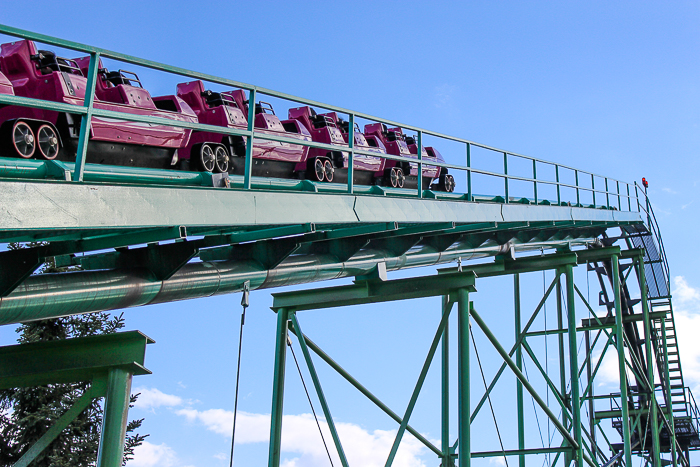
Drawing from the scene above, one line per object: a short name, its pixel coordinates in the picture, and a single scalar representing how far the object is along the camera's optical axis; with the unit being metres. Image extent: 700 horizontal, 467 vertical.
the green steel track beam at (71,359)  6.54
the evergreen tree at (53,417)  16.45
